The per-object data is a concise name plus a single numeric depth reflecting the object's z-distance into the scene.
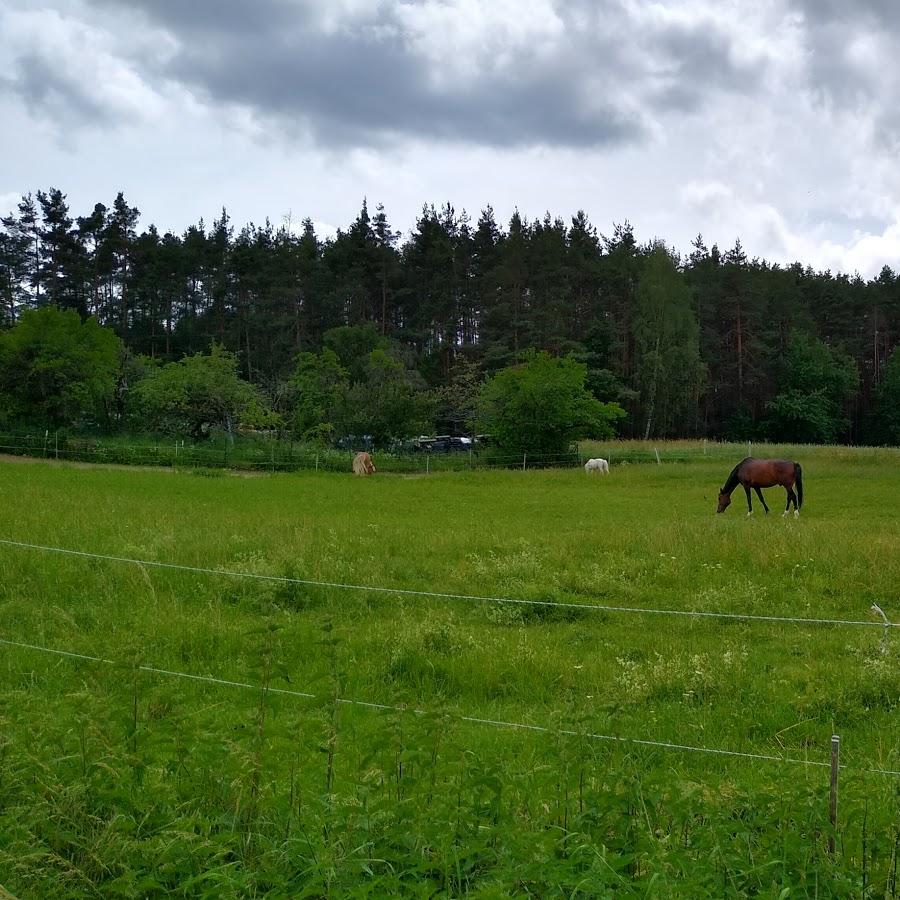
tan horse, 35.12
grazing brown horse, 22.02
